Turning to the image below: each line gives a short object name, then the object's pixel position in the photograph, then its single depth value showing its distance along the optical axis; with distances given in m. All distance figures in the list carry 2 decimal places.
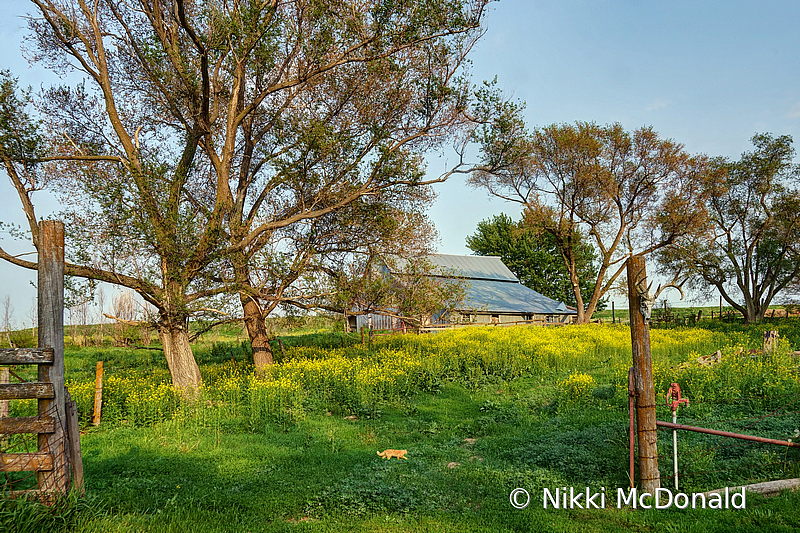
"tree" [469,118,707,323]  33.38
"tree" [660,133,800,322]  32.19
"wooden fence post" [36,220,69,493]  5.08
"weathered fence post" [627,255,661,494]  5.95
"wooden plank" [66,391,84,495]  5.31
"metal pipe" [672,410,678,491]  5.81
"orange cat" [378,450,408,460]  7.77
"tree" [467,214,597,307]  57.28
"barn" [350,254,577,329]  37.66
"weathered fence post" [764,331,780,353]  14.80
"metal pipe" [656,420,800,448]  5.50
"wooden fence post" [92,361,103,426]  10.20
